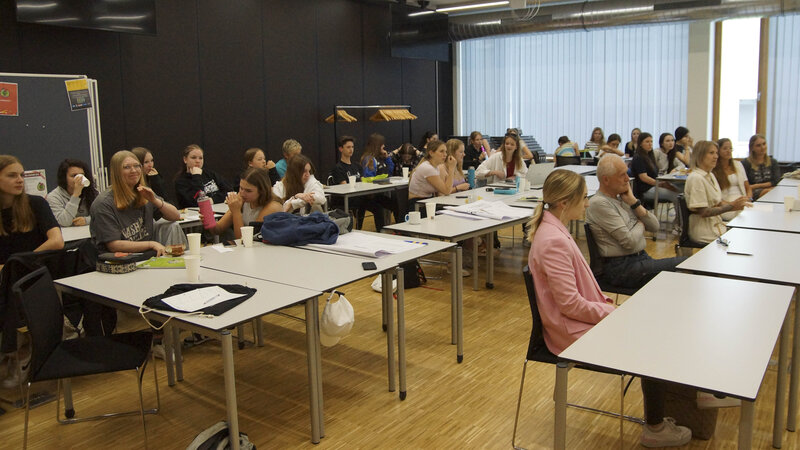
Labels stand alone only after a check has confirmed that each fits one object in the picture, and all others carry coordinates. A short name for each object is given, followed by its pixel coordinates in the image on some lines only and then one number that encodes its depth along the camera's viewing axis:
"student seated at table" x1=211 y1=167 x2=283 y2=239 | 4.07
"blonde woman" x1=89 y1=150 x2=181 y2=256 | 3.65
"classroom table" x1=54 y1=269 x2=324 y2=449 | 2.51
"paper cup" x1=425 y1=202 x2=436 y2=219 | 4.63
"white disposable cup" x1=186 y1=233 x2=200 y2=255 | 3.32
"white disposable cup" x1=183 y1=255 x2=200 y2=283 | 3.02
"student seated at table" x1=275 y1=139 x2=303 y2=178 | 7.00
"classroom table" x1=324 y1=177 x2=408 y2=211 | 6.62
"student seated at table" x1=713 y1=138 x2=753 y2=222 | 5.49
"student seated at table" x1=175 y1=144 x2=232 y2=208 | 6.00
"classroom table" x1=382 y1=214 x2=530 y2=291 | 4.18
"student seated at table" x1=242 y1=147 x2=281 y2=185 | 6.48
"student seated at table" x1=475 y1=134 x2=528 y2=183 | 6.76
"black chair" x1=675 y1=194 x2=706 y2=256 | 4.94
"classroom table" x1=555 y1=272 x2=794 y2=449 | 1.92
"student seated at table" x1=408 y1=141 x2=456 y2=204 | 6.07
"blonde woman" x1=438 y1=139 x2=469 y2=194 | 6.58
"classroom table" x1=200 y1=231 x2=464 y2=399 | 3.11
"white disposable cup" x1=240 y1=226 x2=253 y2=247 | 3.77
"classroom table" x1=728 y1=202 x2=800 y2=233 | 4.20
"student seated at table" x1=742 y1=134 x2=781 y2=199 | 6.69
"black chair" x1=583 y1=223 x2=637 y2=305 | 3.78
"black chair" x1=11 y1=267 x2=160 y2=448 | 2.68
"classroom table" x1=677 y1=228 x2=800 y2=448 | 2.90
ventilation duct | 8.93
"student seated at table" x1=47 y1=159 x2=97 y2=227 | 4.61
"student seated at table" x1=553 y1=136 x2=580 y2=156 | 9.54
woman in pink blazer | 2.71
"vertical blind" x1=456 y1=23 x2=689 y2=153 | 10.80
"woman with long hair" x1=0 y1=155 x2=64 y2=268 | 3.52
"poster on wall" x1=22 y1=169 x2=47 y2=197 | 5.84
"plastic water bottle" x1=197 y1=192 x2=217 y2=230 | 4.08
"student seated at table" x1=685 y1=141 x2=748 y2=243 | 4.84
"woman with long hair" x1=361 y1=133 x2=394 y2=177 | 8.23
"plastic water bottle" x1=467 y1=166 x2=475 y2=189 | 7.33
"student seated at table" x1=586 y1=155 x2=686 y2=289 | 3.71
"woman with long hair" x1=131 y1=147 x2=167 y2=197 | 5.32
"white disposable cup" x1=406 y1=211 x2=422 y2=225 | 4.41
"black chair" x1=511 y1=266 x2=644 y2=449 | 2.75
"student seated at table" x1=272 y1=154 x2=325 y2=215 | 4.91
